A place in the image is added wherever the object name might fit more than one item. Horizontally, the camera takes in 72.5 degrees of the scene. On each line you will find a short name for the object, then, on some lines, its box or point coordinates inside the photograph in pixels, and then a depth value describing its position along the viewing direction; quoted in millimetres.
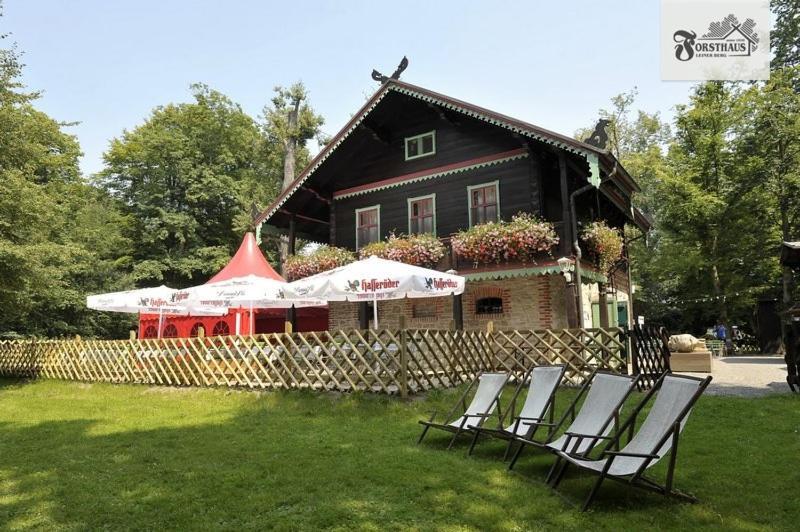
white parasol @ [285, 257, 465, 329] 9188
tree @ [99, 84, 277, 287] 32344
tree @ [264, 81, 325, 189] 30656
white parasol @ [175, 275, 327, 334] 11247
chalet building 13797
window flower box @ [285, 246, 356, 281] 16422
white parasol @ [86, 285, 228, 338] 12953
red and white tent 17031
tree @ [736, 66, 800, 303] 25297
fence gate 10539
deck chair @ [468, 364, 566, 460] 5406
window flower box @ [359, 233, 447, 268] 14594
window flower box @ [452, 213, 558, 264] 12906
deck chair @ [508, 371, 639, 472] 4461
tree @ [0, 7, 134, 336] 13219
